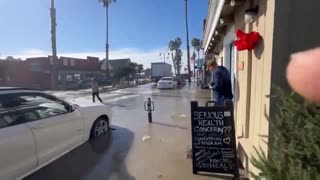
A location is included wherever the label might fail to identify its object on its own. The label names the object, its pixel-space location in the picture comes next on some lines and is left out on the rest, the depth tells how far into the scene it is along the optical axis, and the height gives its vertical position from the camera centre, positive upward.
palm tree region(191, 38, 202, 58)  45.10 +9.03
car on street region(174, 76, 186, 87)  22.94 -0.33
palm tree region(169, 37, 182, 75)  54.47 +8.17
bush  1.30 -0.51
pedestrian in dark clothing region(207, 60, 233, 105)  3.73 -0.13
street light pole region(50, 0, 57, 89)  15.94 +3.62
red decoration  2.39 +0.51
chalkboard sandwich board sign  2.85 -0.96
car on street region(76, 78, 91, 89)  24.64 -0.63
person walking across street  10.82 -0.52
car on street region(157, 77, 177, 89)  18.66 -0.53
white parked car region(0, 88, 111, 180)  2.68 -0.85
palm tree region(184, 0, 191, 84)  26.92 +9.02
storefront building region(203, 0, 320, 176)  1.96 +0.32
